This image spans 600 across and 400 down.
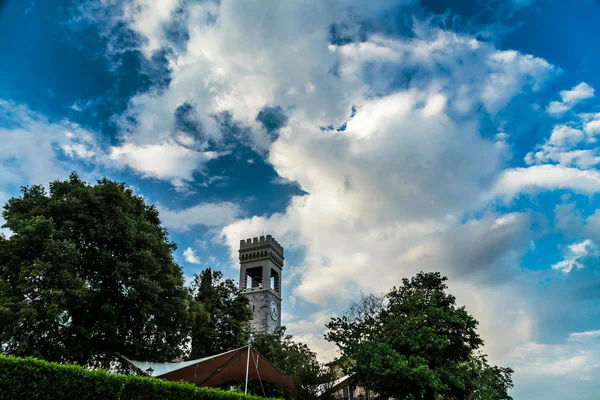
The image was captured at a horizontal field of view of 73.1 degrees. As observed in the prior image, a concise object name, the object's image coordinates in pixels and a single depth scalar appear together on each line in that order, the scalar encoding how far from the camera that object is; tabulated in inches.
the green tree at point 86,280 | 551.5
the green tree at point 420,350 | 812.0
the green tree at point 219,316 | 966.0
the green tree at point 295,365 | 805.9
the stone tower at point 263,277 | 1972.2
